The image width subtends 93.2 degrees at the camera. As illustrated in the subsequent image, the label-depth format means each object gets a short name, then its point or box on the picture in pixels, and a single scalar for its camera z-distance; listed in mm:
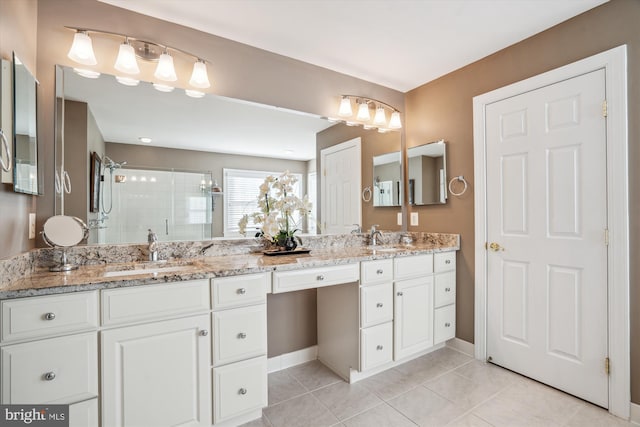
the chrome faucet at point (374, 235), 2754
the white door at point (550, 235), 1820
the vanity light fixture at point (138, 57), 1650
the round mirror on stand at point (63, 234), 1544
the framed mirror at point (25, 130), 1327
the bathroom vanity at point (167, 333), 1170
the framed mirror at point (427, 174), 2705
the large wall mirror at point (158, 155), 1702
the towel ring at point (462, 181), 2537
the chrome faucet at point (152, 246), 1824
